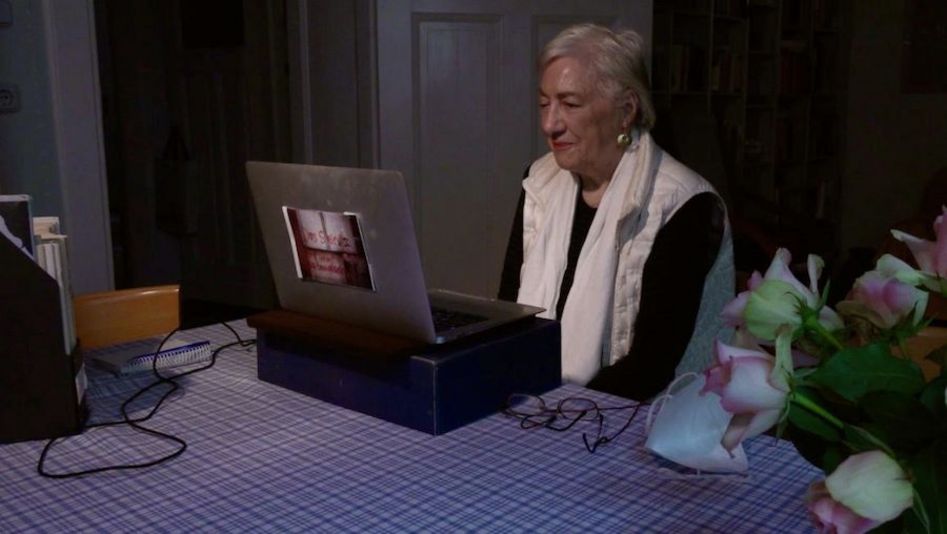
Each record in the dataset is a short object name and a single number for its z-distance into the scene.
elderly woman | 1.71
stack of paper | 1.16
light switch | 2.68
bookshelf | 4.57
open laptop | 1.11
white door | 2.97
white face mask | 0.98
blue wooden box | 1.14
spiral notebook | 1.41
